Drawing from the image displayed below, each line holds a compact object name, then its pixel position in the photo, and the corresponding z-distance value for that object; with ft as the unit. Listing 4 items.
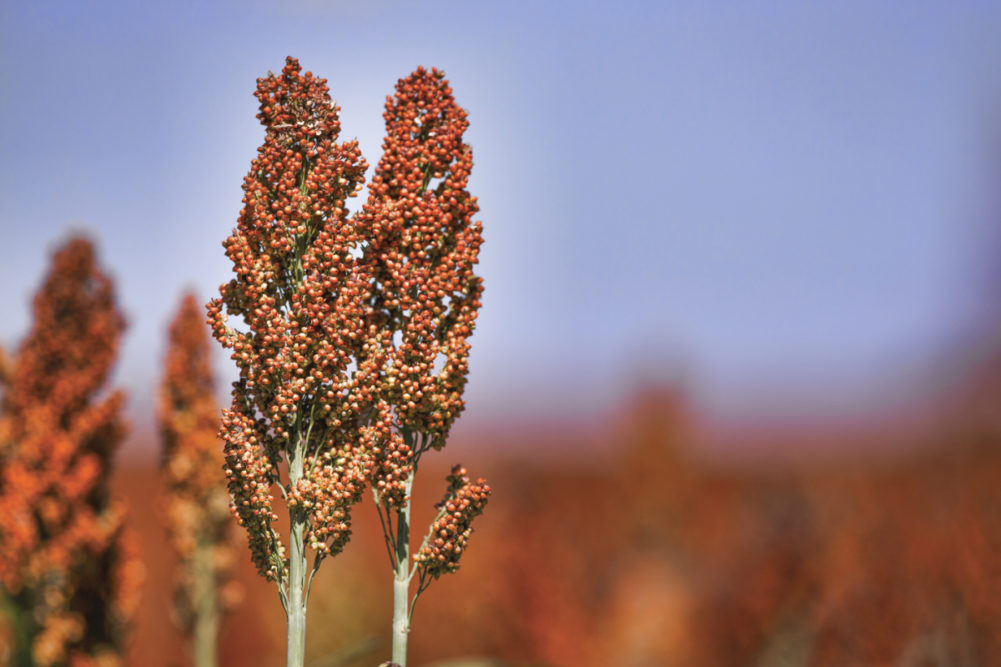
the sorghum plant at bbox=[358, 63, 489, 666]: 23.38
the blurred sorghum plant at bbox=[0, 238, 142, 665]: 55.06
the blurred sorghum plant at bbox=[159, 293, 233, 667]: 59.26
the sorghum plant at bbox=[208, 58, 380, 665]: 22.49
